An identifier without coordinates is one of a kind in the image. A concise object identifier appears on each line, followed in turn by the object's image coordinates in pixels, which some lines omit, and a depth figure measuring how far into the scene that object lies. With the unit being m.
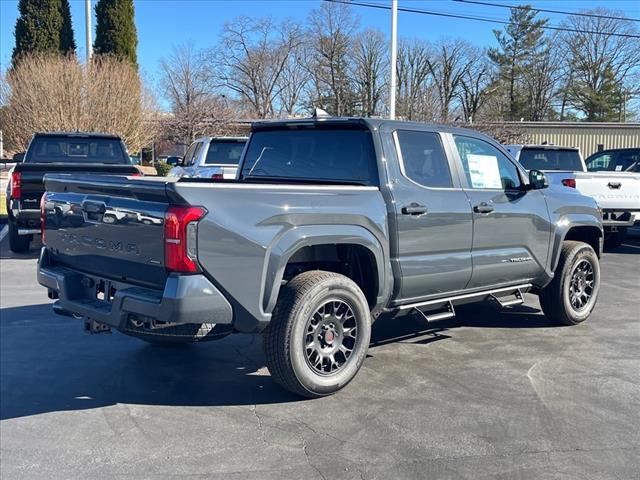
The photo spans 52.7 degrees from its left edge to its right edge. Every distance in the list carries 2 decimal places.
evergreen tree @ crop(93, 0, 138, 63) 30.52
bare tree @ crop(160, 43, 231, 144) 33.03
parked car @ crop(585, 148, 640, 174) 14.57
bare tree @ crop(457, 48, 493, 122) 54.83
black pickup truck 10.00
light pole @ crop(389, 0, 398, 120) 19.48
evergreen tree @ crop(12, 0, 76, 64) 29.27
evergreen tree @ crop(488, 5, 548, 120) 54.19
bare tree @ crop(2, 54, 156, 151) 23.69
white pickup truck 11.61
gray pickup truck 3.98
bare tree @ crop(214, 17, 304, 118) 48.53
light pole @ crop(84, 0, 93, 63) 25.52
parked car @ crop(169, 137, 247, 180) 13.79
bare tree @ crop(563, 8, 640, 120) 53.56
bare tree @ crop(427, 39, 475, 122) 53.78
